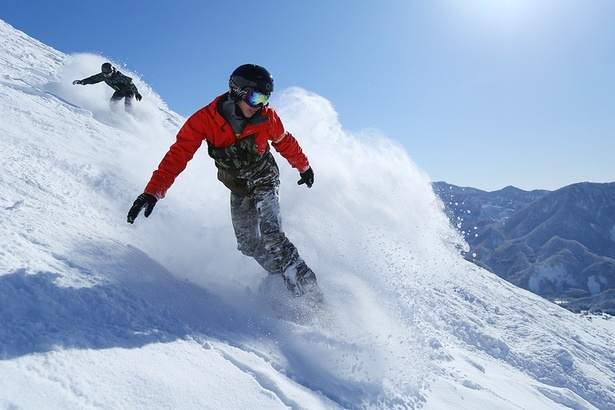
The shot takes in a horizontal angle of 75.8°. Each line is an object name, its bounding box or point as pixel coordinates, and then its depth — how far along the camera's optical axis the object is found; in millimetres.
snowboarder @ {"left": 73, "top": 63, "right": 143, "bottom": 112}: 11086
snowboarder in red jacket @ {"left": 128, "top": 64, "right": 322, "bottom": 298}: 3738
